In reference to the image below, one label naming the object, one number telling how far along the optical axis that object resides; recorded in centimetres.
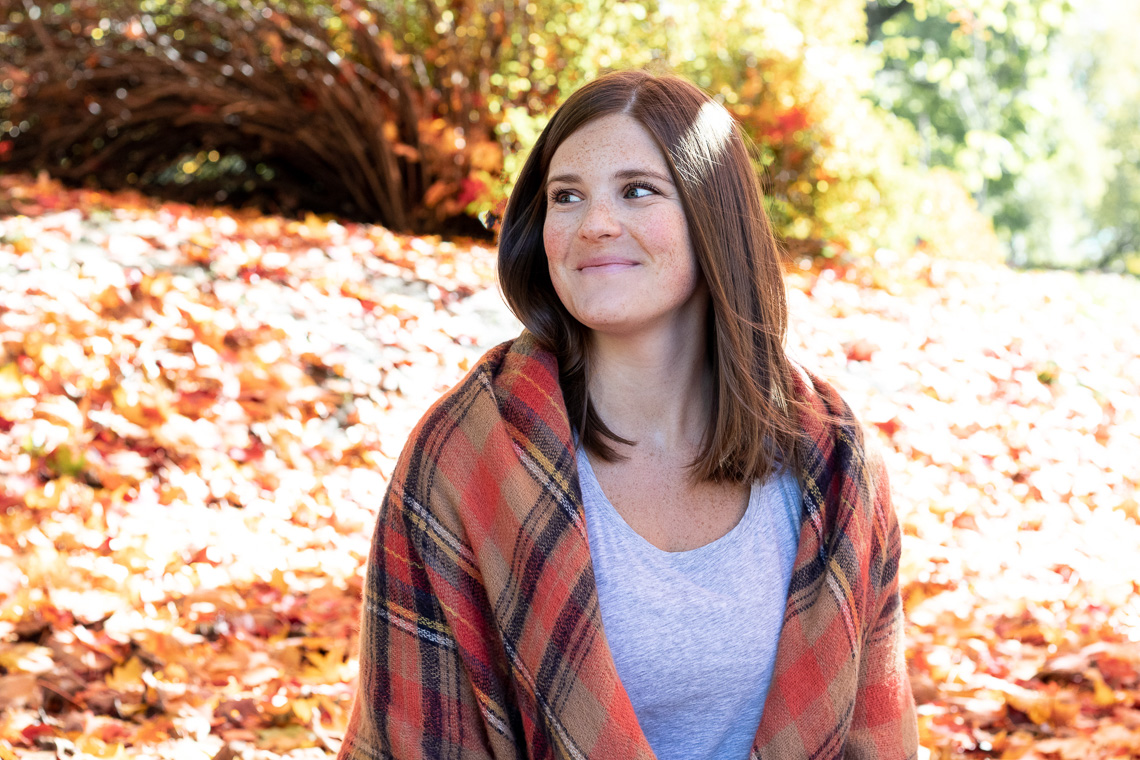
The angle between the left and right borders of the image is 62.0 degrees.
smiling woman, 141
